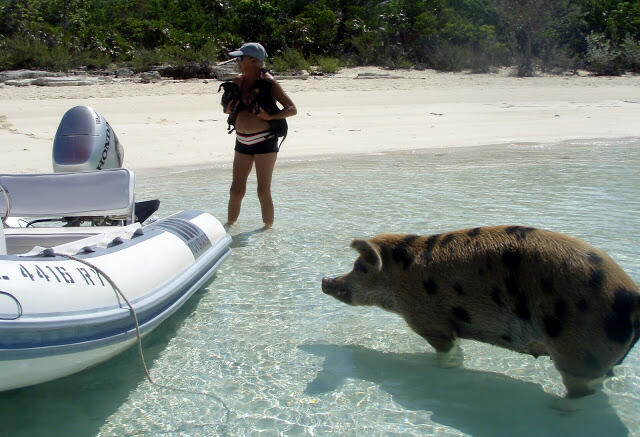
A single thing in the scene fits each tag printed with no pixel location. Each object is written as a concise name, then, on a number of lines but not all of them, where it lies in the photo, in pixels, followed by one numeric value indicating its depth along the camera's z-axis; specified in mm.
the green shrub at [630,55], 23688
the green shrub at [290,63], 21314
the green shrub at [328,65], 21688
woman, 6520
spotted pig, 3236
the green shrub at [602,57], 23750
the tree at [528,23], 24047
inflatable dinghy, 3488
